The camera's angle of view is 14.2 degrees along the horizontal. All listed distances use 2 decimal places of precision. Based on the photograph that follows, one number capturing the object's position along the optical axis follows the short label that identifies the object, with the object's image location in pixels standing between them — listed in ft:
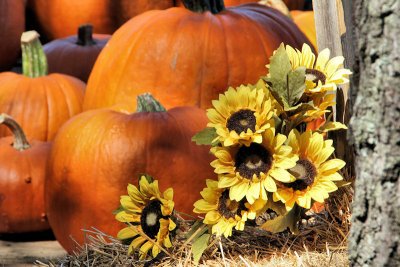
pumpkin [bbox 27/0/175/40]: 31.08
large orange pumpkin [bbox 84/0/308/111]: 20.75
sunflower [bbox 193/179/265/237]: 11.71
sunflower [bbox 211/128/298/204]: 11.47
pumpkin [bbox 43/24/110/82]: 29.57
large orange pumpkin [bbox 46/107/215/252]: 18.76
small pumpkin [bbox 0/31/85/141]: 25.26
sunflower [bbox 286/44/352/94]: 12.52
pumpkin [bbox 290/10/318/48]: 28.99
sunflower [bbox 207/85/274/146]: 11.51
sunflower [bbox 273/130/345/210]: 11.67
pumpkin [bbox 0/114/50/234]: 22.26
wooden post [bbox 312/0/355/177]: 15.49
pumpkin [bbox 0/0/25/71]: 30.42
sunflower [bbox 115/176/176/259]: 12.41
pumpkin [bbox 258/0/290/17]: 28.09
